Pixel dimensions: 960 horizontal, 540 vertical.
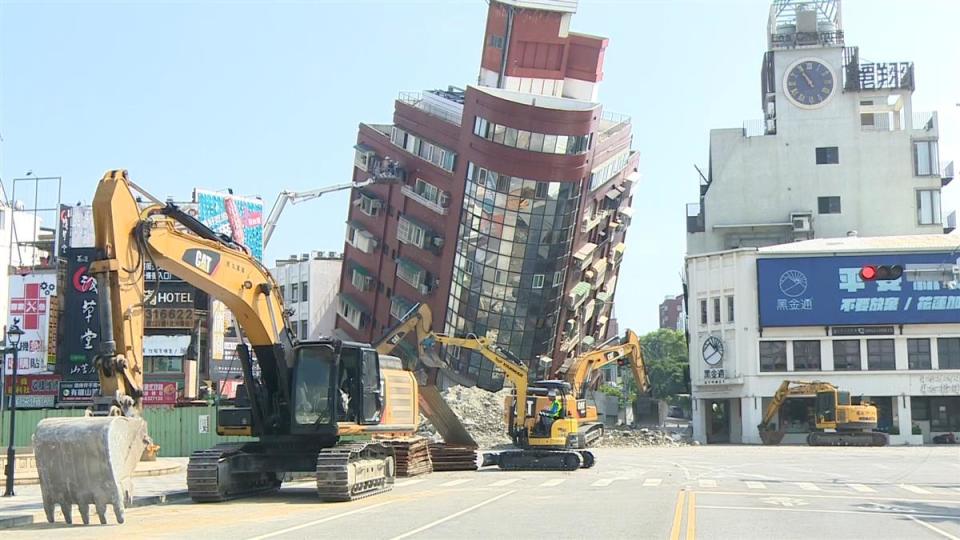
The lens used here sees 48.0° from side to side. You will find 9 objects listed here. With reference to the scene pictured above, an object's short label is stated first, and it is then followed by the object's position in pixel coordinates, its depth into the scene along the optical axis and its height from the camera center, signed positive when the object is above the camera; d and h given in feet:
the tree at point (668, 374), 447.83 +9.50
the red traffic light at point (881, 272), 90.43 +10.50
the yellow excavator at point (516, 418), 124.67 -2.58
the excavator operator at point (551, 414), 124.77 -1.99
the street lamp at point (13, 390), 82.58 +0.51
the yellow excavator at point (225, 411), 60.75 +0.06
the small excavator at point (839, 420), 210.59 -4.48
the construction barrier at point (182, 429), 155.02 -4.63
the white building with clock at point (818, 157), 312.29 +69.63
